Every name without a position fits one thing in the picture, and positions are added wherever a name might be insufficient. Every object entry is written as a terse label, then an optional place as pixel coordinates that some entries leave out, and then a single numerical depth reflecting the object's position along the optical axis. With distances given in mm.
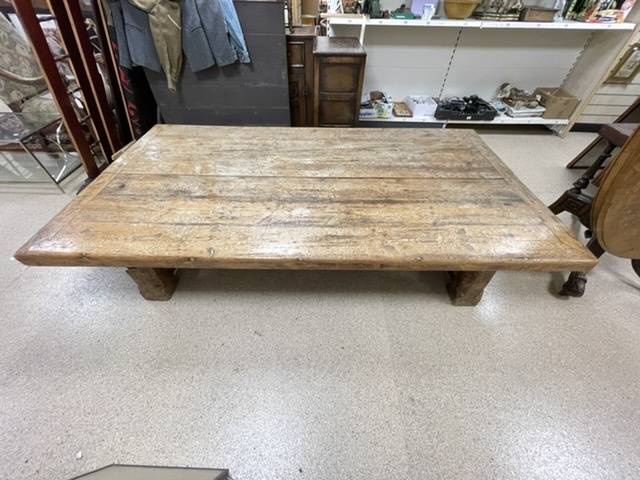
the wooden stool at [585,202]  1347
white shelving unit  2439
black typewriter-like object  2557
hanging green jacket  1606
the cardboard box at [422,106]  2589
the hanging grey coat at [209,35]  1673
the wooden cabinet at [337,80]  1968
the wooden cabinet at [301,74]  1955
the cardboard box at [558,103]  2568
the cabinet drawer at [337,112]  2180
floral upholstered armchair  1711
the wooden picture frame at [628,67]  2230
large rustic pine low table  904
